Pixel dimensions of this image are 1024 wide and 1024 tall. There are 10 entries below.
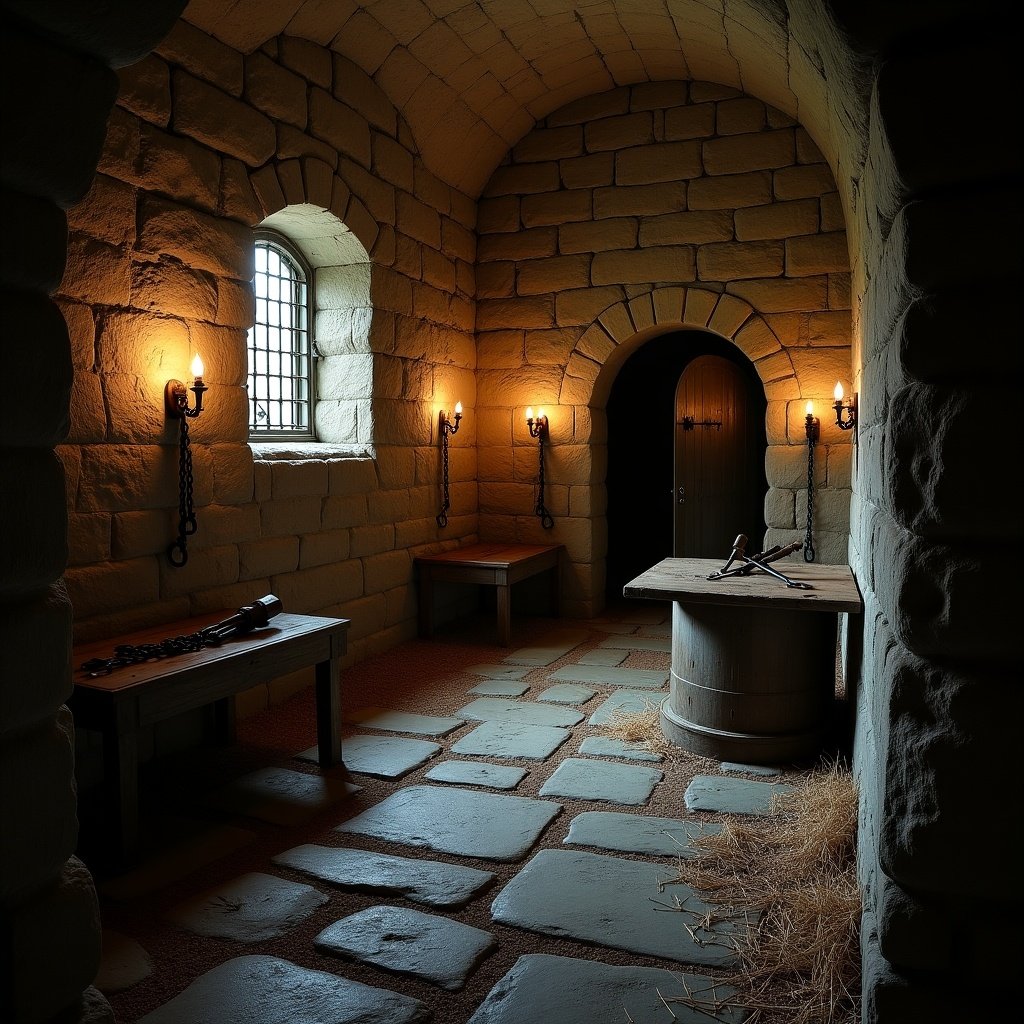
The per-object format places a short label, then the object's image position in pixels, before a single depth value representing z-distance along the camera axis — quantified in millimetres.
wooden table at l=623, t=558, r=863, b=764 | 3574
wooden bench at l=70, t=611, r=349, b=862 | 2762
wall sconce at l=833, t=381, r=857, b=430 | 5229
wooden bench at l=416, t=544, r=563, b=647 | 5645
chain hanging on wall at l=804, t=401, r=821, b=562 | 5736
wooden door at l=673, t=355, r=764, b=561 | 7020
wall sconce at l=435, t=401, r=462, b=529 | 6164
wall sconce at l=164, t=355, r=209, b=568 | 3713
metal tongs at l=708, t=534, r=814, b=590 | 4000
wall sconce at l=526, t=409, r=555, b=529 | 6520
